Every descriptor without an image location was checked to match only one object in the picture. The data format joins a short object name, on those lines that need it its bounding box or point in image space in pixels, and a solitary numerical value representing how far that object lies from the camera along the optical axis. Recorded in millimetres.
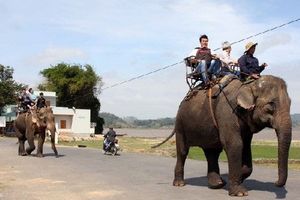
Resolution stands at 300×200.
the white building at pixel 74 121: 68500
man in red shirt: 13570
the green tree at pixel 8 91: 71938
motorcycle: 28469
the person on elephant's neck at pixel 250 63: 12570
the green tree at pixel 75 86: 84188
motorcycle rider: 28719
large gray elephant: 11133
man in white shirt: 13430
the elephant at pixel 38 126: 25531
